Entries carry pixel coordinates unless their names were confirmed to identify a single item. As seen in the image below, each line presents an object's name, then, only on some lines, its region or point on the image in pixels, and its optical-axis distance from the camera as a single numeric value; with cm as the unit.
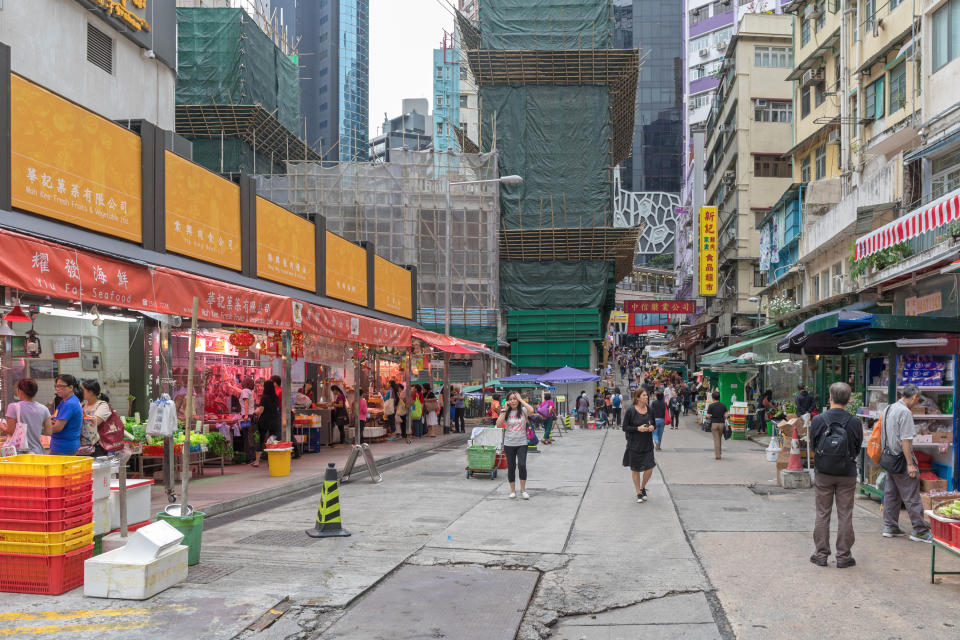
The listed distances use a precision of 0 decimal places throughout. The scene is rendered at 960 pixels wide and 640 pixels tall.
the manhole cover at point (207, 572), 716
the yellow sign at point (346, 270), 2278
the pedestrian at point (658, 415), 2105
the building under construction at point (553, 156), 4569
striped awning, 1098
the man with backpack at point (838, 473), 761
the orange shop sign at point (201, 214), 1481
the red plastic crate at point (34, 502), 645
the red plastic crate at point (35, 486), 645
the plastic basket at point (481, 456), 1516
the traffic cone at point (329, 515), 924
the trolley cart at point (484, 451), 1519
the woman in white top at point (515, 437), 1269
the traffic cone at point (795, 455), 1385
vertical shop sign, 4756
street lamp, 2722
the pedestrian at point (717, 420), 1925
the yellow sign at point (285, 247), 1875
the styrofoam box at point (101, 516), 773
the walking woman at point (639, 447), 1212
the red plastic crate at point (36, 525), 646
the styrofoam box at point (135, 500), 818
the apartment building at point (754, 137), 4453
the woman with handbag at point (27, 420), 865
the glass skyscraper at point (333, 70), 16288
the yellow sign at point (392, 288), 2709
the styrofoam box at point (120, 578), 645
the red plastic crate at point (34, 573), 653
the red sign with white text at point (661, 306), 4903
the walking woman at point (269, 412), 1588
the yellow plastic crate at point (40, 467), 648
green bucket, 742
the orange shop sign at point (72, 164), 1095
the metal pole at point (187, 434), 740
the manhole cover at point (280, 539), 889
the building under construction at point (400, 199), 4209
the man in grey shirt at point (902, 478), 860
